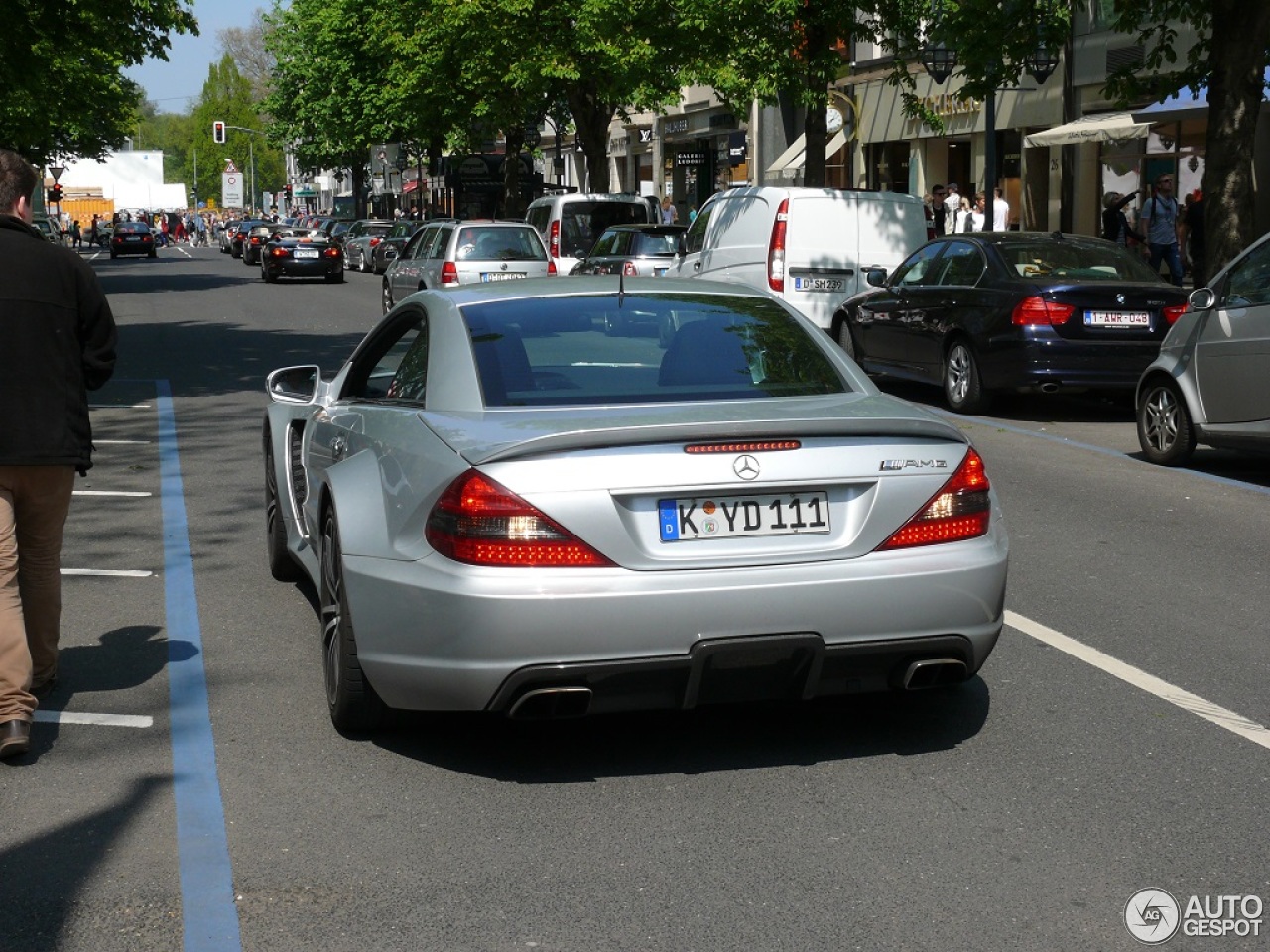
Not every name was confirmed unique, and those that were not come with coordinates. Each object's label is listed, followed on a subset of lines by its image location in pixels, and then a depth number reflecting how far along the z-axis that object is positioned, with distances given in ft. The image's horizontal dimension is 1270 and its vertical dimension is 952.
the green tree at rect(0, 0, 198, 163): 63.54
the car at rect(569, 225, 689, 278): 77.61
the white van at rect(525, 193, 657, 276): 93.45
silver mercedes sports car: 15.31
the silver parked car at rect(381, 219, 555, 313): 80.23
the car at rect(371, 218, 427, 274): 148.25
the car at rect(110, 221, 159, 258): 231.91
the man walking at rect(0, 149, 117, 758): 17.24
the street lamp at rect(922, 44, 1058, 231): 91.97
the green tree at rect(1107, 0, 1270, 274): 55.31
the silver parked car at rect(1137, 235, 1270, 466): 34.99
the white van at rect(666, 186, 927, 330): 61.98
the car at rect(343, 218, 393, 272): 172.14
